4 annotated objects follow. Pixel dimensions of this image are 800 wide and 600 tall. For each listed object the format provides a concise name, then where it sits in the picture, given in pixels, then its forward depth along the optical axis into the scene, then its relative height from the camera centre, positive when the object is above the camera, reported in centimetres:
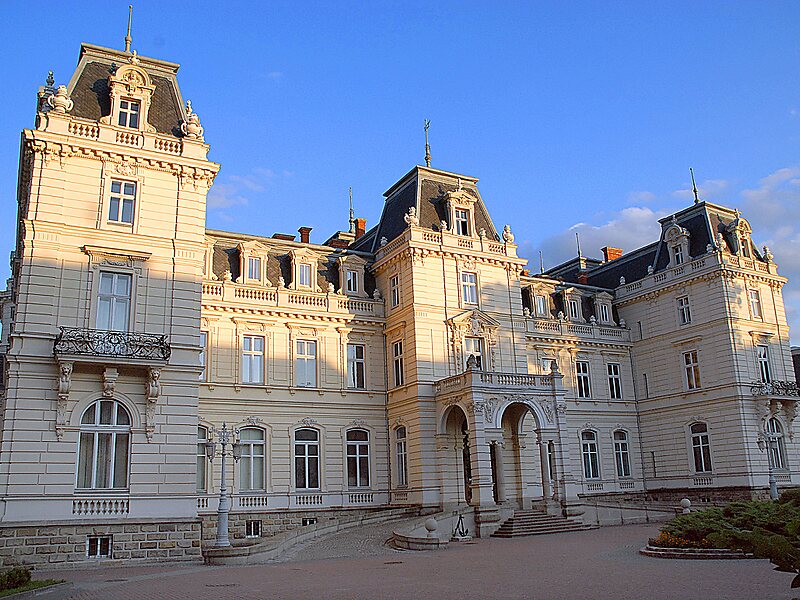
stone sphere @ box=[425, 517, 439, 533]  2636 -137
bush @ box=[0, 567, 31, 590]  1620 -164
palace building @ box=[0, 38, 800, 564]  2375 +557
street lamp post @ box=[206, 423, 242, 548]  2388 -31
